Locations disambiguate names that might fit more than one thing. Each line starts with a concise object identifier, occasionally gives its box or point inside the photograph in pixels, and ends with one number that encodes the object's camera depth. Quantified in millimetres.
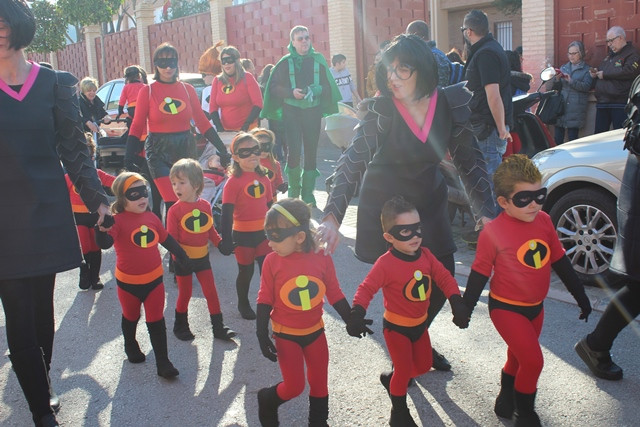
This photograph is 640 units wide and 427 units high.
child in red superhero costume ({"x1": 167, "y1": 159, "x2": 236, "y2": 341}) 5020
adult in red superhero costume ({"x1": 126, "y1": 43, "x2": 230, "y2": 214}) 6727
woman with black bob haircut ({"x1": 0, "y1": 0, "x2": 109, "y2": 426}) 3379
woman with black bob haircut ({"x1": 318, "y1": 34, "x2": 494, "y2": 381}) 3719
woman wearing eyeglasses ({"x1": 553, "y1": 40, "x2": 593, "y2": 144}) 11305
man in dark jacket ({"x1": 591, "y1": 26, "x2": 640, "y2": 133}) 10648
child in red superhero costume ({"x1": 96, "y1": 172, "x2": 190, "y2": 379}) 4445
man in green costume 8727
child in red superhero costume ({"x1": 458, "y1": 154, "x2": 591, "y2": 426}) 3432
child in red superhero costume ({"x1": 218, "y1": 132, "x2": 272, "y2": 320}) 5316
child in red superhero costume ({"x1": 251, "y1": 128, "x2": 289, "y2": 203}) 6070
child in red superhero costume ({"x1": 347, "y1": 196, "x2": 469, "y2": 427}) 3473
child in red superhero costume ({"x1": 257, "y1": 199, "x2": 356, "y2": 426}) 3436
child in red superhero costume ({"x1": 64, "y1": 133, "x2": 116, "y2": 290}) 6523
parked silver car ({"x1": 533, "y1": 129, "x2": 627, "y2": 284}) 5625
